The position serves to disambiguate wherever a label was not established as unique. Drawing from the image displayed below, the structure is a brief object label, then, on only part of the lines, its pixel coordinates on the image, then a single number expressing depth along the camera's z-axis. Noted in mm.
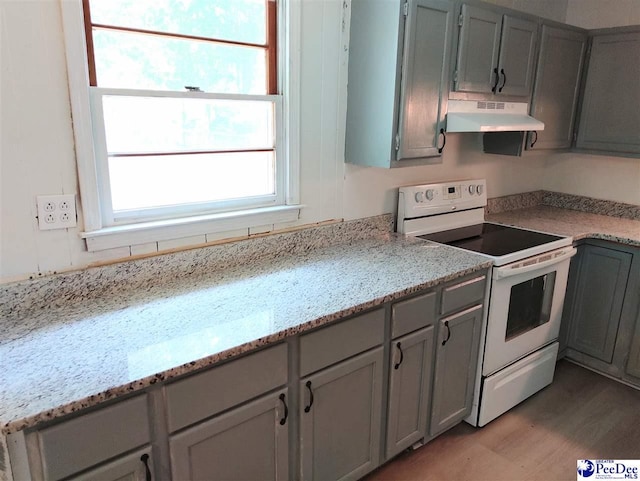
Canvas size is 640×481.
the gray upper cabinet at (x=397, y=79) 2113
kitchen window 1679
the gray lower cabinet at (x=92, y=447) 1144
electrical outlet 1610
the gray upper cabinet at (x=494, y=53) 2320
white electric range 2379
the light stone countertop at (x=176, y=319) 1208
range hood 2350
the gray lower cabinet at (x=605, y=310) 2818
